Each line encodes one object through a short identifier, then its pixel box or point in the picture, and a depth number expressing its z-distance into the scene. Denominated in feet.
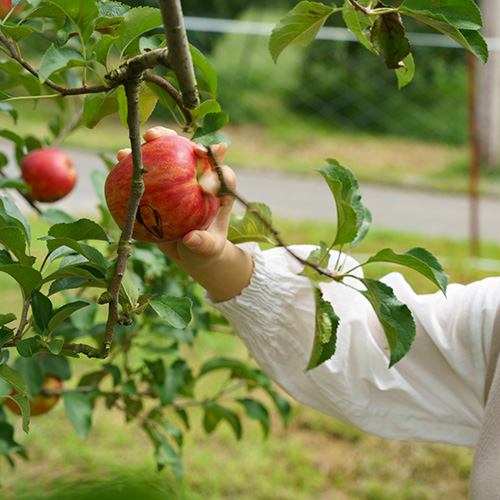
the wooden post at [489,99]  18.54
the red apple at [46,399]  3.75
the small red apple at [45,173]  4.07
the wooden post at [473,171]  11.66
